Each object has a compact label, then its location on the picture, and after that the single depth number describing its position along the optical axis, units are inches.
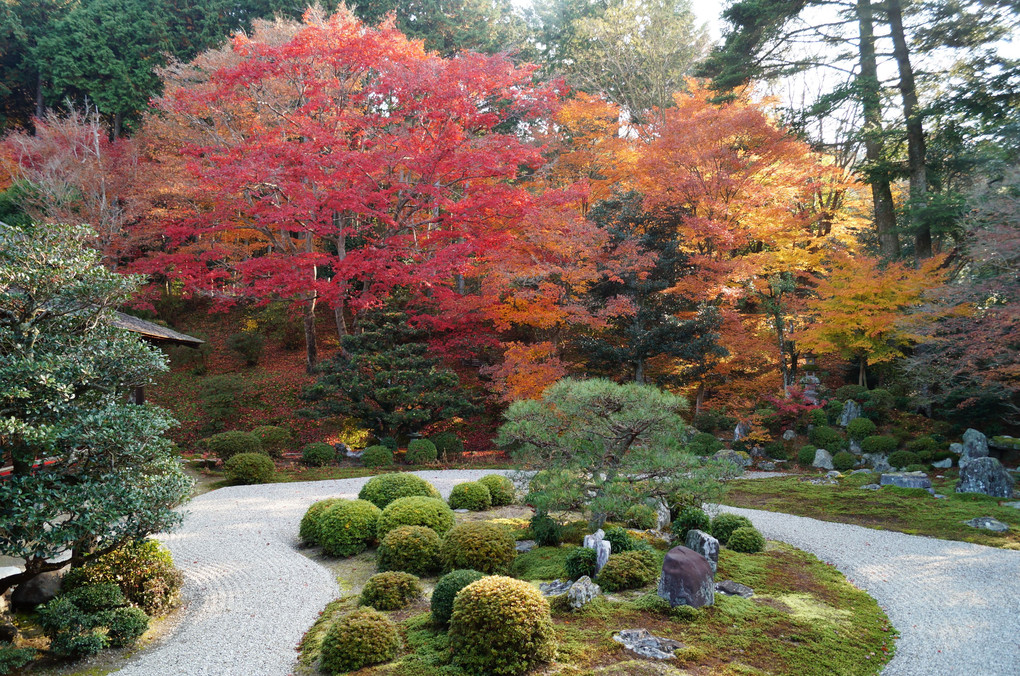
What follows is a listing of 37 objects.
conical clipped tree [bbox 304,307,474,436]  577.6
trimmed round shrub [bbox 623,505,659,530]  296.5
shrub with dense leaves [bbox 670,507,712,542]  315.3
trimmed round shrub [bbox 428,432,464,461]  589.8
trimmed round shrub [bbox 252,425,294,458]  571.3
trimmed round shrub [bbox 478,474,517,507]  397.1
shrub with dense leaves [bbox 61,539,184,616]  227.0
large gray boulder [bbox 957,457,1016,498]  400.2
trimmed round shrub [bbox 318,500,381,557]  308.7
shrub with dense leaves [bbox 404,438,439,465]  559.5
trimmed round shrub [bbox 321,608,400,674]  190.7
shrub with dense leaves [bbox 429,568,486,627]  219.8
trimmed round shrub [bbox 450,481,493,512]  385.7
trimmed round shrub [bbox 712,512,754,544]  319.0
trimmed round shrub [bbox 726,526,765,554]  306.7
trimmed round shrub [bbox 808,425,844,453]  554.3
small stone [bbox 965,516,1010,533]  339.0
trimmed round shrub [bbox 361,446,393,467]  542.6
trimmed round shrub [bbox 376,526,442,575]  277.6
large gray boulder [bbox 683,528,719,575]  269.7
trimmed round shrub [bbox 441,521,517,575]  260.8
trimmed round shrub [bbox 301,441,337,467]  546.0
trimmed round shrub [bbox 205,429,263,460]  522.3
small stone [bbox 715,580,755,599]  247.9
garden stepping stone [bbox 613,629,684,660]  193.8
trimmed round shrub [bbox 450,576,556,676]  184.7
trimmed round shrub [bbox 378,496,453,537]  308.8
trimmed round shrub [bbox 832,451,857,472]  522.3
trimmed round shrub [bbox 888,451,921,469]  499.5
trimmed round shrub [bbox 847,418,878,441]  546.6
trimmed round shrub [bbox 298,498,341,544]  323.6
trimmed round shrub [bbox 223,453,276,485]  469.1
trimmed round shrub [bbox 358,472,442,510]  360.5
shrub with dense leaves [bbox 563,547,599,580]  256.4
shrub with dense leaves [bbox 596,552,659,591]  249.4
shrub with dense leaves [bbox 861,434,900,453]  520.4
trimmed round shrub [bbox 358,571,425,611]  241.0
